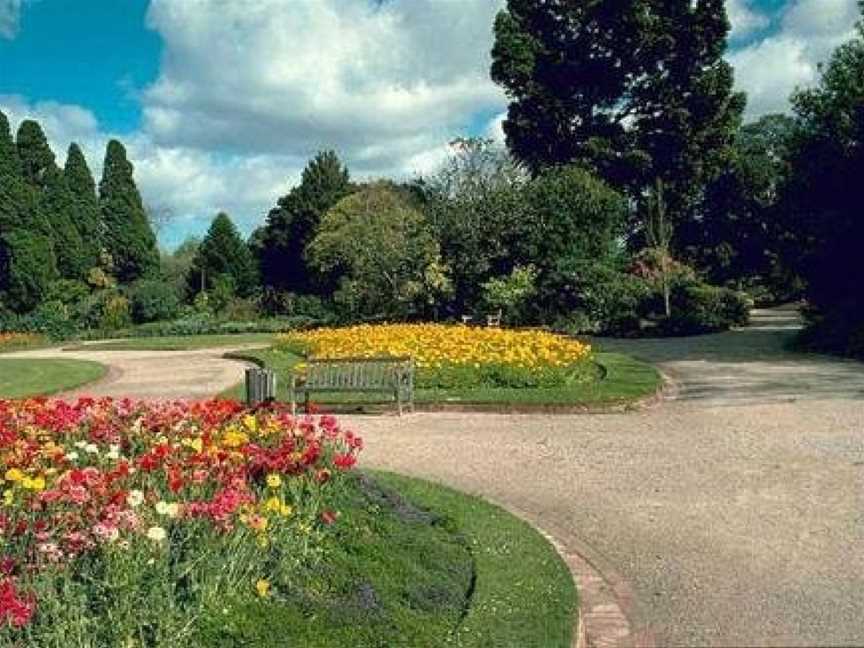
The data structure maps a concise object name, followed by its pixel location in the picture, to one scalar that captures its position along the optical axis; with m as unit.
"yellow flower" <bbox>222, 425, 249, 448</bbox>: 6.56
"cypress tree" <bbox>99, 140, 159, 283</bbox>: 54.56
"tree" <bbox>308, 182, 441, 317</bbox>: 34.09
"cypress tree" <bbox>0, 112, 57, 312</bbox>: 46.84
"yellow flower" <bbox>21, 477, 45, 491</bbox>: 5.11
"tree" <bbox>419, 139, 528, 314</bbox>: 32.72
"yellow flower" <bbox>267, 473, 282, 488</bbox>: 5.86
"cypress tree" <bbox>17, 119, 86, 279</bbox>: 51.03
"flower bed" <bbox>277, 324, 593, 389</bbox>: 15.62
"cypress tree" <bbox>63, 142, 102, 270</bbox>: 53.25
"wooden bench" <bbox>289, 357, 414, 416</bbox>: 13.83
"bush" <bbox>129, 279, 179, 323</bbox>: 46.59
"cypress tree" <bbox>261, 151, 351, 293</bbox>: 53.24
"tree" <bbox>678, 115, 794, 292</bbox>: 48.91
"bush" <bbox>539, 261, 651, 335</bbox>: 30.19
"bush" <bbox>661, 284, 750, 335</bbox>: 28.53
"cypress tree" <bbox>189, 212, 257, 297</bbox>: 55.38
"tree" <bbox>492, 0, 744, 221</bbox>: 40.00
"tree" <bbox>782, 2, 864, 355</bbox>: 21.48
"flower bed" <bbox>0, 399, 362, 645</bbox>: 4.57
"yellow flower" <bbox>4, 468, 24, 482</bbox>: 5.35
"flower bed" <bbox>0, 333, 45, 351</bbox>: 38.44
